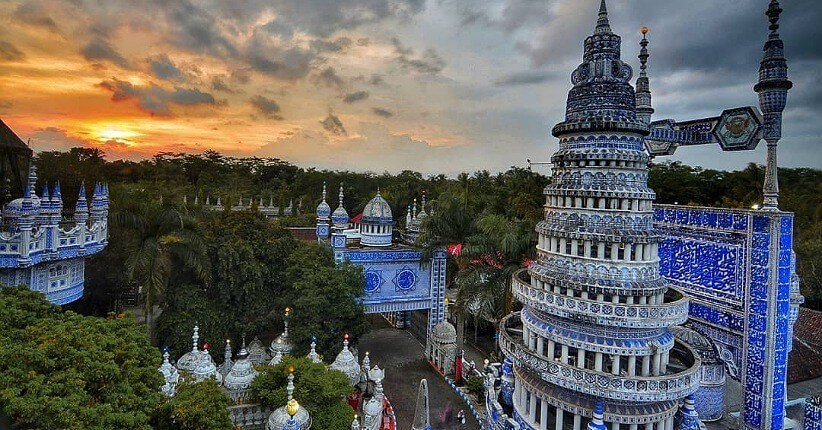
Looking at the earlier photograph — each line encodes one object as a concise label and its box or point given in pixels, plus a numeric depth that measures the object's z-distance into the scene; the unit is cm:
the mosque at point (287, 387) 1144
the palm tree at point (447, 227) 1945
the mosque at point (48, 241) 1284
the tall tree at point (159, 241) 1608
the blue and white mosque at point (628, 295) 968
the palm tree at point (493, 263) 1648
